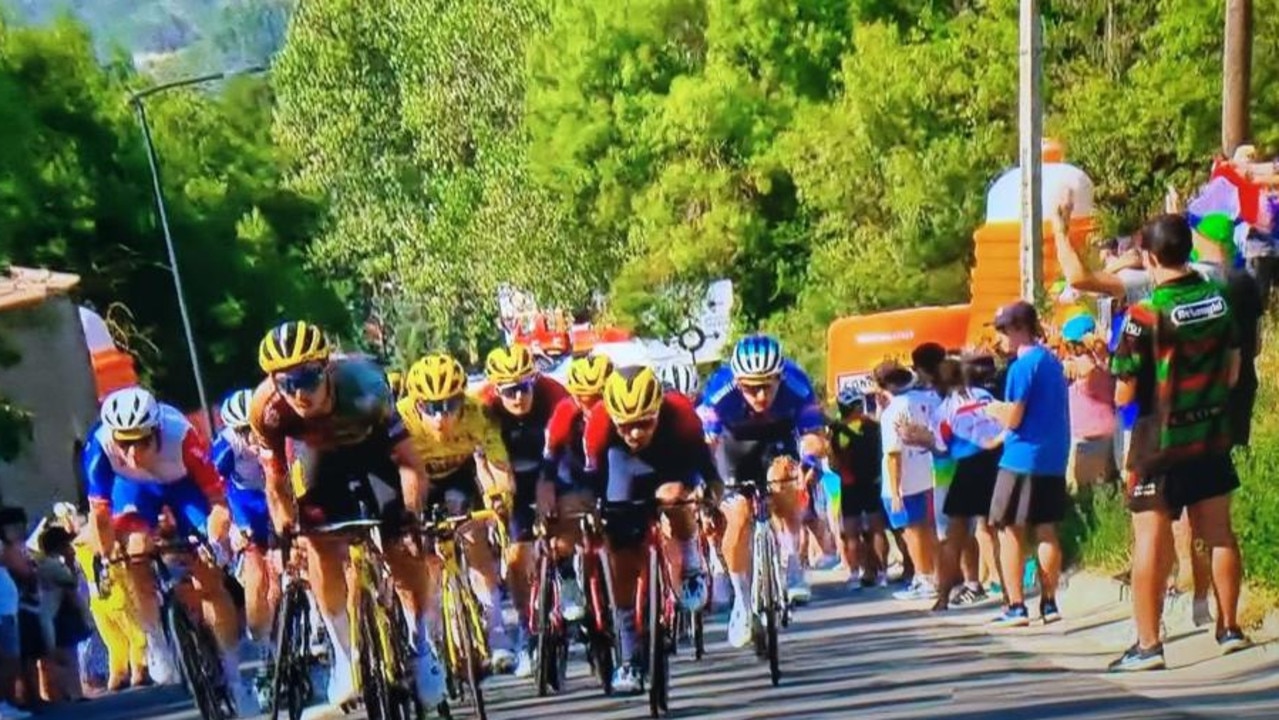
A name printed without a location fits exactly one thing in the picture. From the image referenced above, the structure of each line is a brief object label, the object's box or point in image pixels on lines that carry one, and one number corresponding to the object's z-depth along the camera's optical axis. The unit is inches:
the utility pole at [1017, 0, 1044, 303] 924.6
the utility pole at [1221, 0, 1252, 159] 924.0
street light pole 2118.6
